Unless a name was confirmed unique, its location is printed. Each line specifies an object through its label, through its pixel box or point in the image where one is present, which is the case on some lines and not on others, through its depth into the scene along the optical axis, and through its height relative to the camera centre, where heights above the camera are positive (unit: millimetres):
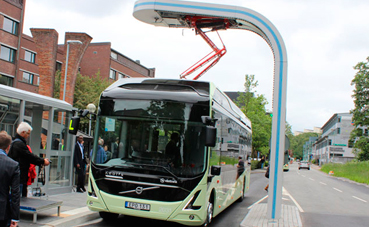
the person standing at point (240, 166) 12586 -768
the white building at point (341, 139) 105188 +3248
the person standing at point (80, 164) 12305 -973
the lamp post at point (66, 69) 26078 +4529
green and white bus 7145 -279
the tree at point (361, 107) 48094 +5751
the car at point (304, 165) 74938 -3320
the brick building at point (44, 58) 28328 +8360
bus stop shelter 9445 +28
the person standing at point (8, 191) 4066 -663
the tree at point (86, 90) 37875 +4541
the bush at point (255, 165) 51850 -2717
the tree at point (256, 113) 50016 +4355
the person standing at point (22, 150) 7109 -376
